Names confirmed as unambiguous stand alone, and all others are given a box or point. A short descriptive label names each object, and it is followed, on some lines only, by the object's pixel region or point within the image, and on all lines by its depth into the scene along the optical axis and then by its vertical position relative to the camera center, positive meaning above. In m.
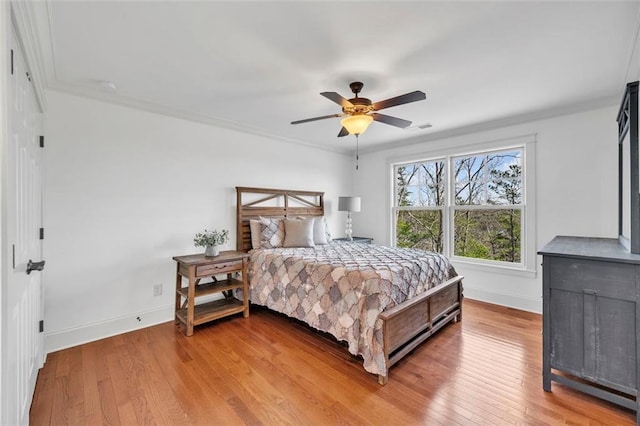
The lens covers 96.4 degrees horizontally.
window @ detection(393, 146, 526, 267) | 3.87 +0.10
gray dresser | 1.75 -0.70
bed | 2.26 -0.74
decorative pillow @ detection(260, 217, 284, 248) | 3.80 -0.26
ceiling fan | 2.34 +0.89
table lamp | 4.86 +0.16
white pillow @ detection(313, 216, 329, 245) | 4.16 -0.27
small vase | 3.23 -0.42
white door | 1.22 -0.19
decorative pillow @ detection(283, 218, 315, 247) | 3.85 -0.27
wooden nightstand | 2.96 -0.84
